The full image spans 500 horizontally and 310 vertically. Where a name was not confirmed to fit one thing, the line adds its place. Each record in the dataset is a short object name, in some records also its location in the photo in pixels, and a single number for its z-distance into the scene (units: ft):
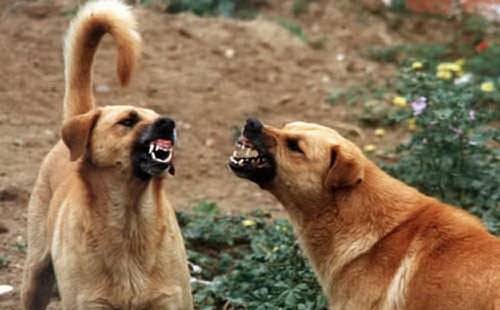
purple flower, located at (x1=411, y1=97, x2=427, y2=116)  53.47
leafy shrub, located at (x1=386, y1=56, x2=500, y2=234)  53.42
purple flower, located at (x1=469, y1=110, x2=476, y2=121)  53.51
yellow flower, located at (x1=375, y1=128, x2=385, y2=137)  67.79
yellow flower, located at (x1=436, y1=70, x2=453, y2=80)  58.54
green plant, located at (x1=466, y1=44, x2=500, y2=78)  73.41
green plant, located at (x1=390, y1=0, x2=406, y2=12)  83.10
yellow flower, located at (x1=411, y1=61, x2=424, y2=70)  55.97
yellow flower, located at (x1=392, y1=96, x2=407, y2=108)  59.94
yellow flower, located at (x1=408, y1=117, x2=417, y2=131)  55.18
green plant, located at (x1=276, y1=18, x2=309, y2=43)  80.43
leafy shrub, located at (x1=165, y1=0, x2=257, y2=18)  82.53
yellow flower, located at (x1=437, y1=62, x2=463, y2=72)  59.00
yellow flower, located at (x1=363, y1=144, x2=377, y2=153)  64.39
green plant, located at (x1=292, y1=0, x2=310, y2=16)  83.92
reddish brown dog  39.45
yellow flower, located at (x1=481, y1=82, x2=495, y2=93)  63.67
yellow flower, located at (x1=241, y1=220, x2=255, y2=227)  56.08
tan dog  42.06
